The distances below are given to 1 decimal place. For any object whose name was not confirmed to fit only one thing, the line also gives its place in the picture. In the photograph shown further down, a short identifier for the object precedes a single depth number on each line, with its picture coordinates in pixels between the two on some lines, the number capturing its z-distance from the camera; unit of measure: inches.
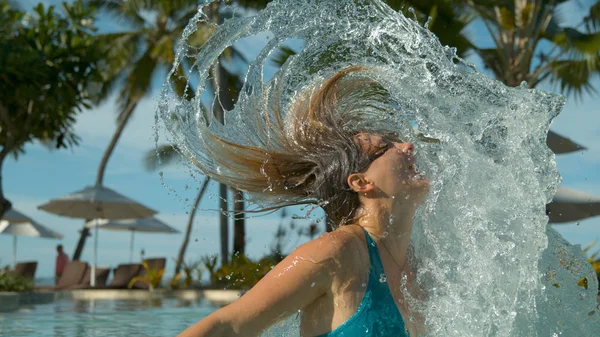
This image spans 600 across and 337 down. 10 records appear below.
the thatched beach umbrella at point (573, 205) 617.9
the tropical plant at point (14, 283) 615.5
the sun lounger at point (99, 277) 878.3
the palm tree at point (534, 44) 721.0
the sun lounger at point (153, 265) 770.8
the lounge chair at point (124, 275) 818.8
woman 94.0
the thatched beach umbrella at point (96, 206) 870.4
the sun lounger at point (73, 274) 862.5
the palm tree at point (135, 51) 1138.3
